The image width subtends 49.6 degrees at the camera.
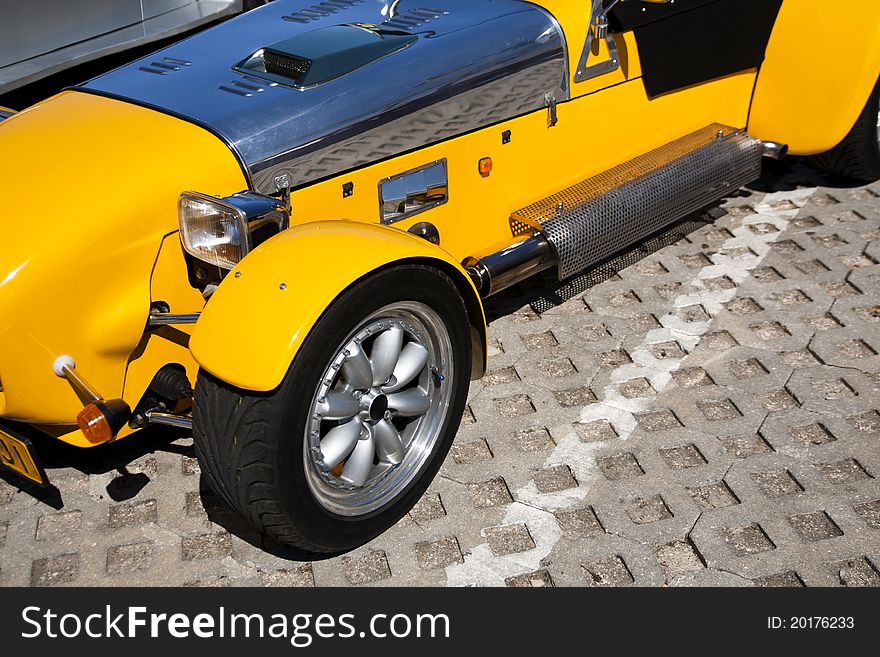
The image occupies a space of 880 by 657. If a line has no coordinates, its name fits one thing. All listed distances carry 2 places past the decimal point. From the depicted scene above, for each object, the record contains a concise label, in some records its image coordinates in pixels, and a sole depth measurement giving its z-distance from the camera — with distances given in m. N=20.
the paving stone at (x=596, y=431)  3.54
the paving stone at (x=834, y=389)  3.69
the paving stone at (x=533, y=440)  3.50
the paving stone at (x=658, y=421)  3.57
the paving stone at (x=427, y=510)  3.21
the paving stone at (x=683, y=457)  3.39
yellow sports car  2.72
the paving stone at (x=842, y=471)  3.29
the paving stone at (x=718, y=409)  3.61
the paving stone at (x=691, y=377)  3.79
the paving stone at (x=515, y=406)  3.68
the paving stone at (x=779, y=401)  3.64
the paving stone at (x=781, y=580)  2.92
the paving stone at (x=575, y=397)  3.72
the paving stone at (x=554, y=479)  3.32
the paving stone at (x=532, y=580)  2.95
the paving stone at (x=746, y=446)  3.43
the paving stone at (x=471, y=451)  3.46
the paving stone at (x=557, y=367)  3.88
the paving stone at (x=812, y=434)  3.47
